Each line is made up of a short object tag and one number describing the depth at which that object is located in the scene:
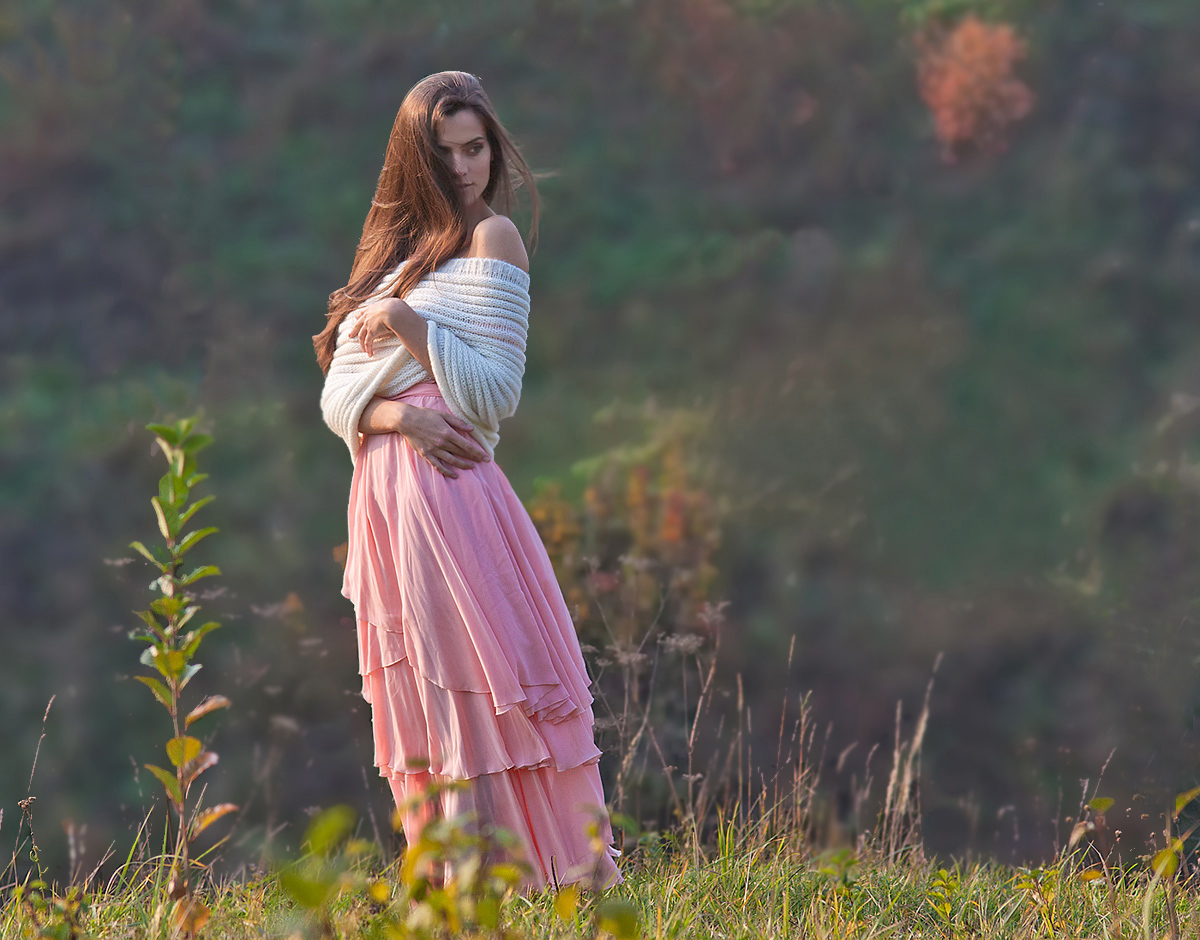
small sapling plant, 11.27
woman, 11.90
